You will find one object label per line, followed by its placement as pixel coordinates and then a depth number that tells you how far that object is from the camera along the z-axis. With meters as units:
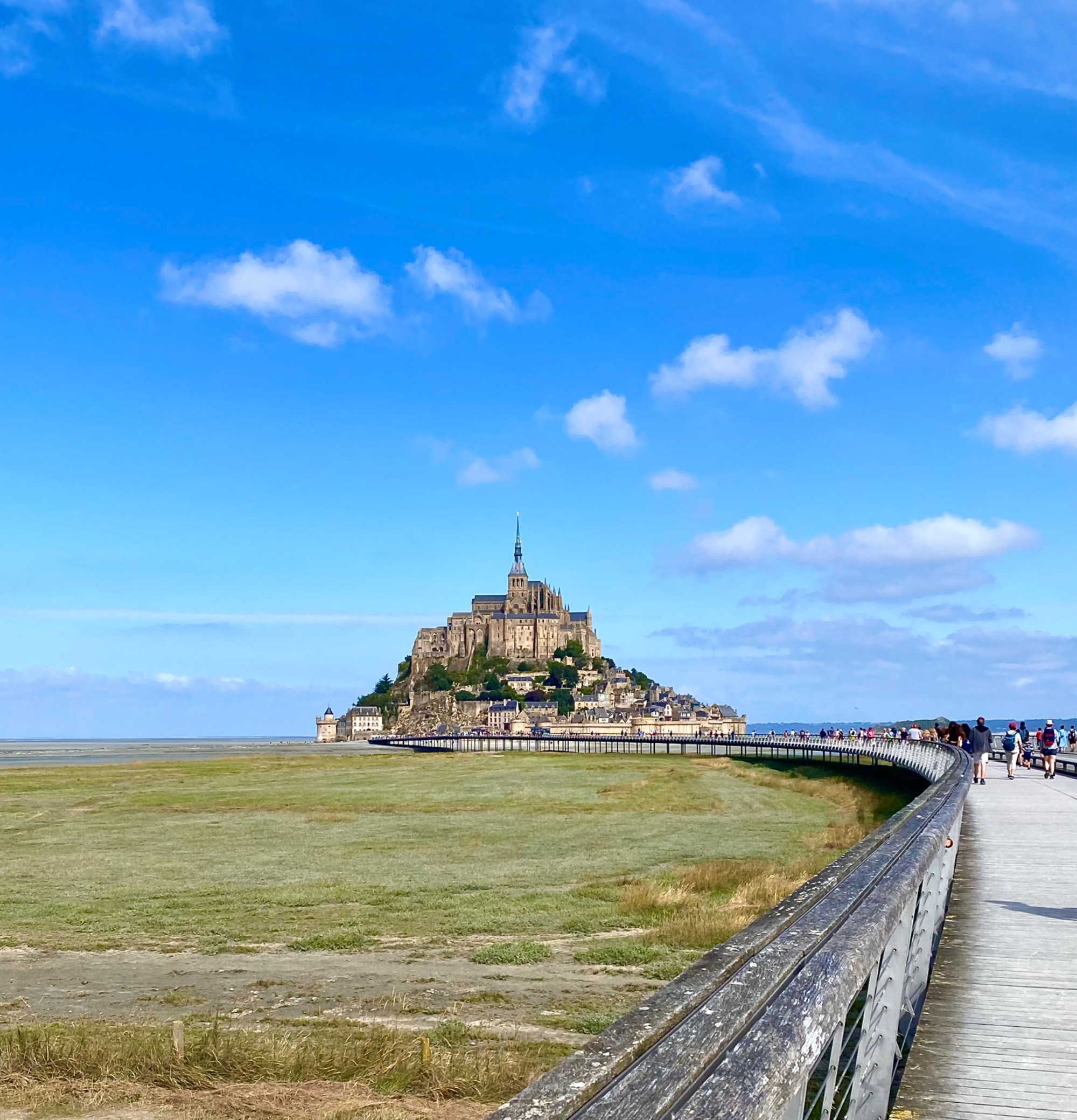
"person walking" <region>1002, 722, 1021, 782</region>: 26.78
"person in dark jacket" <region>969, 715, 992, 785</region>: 24.23
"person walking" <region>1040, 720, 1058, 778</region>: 26.98
